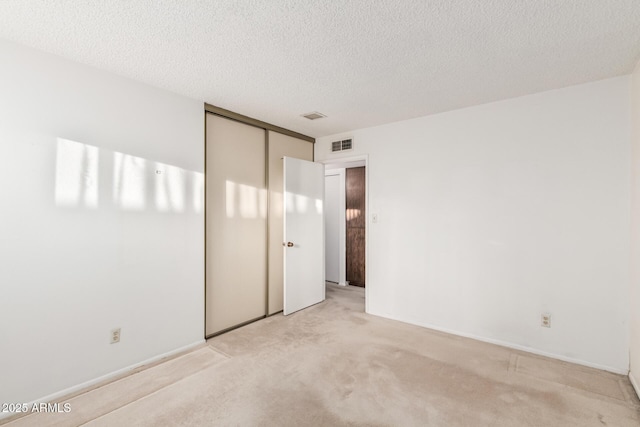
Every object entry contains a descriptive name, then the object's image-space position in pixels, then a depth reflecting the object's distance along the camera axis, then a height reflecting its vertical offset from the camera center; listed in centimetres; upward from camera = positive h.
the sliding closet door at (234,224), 323 +3
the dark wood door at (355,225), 557 +0
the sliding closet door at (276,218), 389 +11
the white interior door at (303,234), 389 -12
